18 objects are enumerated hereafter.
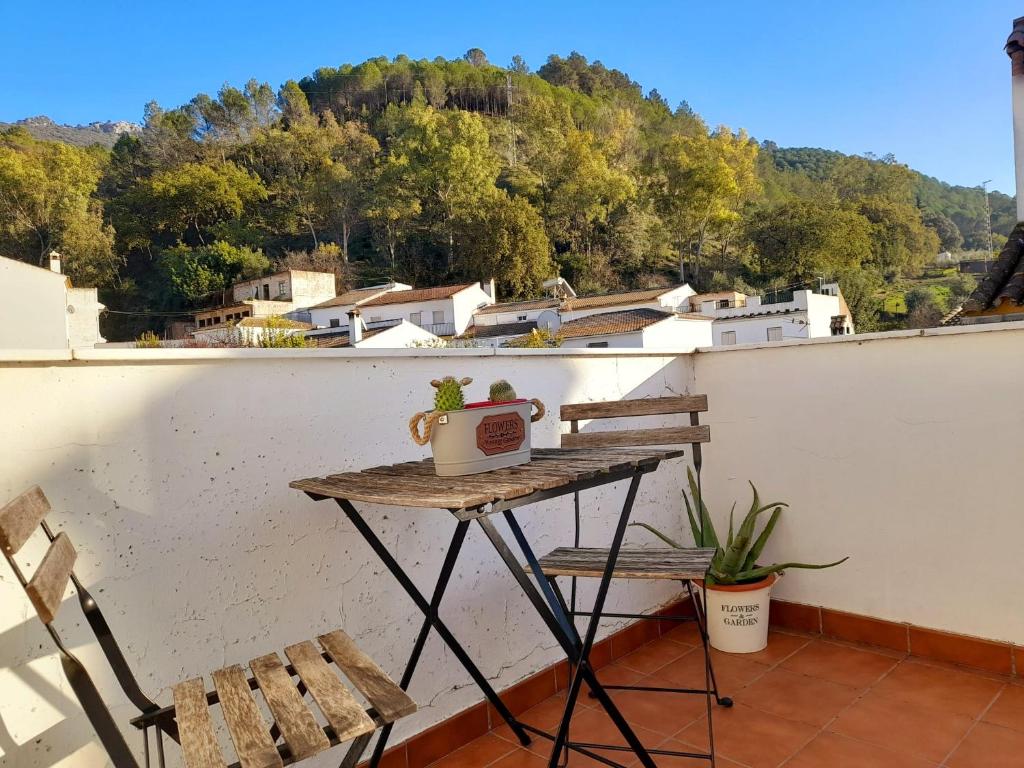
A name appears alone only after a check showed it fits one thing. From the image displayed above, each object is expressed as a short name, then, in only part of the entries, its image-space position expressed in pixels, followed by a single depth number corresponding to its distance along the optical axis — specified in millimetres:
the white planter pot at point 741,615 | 2539
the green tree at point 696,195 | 44094
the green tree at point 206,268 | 38156
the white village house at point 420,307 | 30609
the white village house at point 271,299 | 33906
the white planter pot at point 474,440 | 1421
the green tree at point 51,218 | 36531
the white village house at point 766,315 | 28359
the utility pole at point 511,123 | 49075
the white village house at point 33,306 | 14445
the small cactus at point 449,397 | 1436
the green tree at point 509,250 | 38000
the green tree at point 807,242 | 40000
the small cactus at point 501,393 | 1501
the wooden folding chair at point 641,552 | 1780
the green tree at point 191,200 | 41938
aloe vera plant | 2551
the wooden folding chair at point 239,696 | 985
